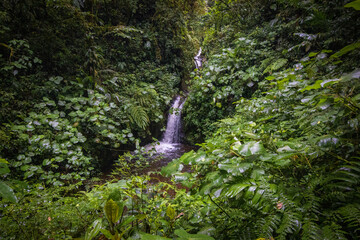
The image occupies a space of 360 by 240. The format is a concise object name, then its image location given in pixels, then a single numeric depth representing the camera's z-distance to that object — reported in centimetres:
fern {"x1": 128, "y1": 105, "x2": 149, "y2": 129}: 421
